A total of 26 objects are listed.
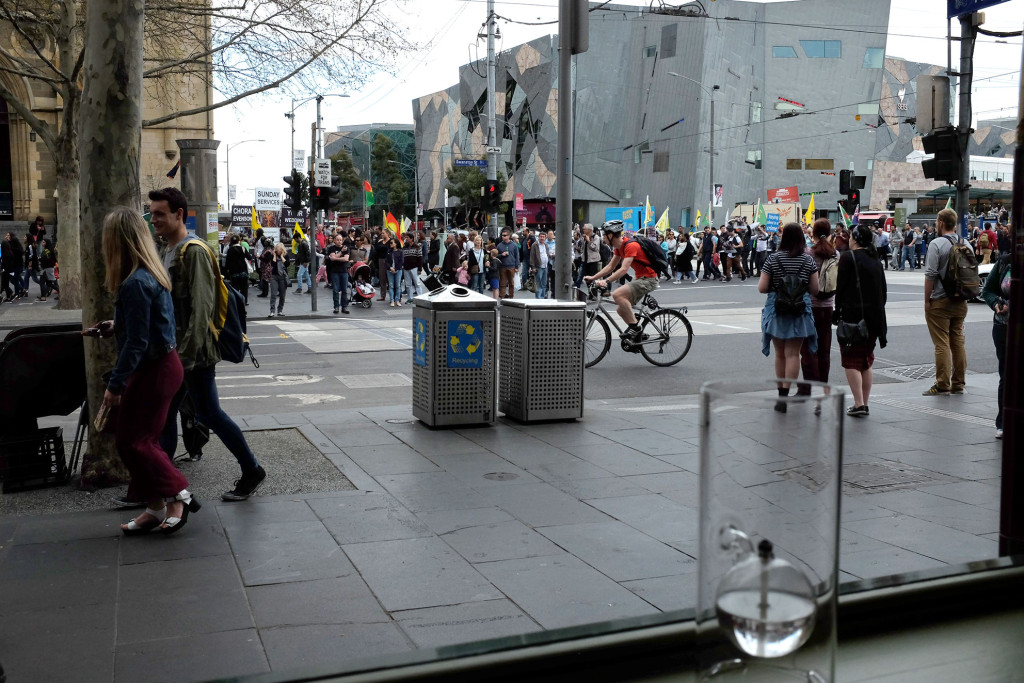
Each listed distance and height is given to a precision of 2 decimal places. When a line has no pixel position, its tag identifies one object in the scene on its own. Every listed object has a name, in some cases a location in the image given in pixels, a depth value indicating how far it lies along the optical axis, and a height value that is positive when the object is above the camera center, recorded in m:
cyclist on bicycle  12.06 -0.56
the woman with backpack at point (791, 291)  8.96 -0.51
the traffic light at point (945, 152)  12.21 +1.01
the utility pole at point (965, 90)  13.01 +2.19
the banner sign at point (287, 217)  41.91 +0.56
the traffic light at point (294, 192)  23.27 +0.88
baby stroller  24.31 -1.26
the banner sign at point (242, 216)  45.44 +0.62
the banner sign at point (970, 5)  8.02 +1.85
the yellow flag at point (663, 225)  38.02 +0.31
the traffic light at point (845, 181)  26.39 +1.39
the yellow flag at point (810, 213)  40.41 +0.86
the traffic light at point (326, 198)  22.42 +0.72
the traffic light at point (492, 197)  27.22 +0.94
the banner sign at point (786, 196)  52.24 +2.06
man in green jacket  5.65 -0.45
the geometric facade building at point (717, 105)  59.50 +7.99
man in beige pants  9.70 -0.80
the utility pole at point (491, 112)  30.52 +3.85
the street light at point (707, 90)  56.05 +8.29
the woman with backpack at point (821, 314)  9.30 -0.74
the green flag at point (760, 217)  41.72 +0.70
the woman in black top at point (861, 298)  8.70 -0.54
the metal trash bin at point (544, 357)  8.42 -1.05
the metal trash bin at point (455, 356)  8.11 -1.01
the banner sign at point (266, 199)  38.09 +1.17
